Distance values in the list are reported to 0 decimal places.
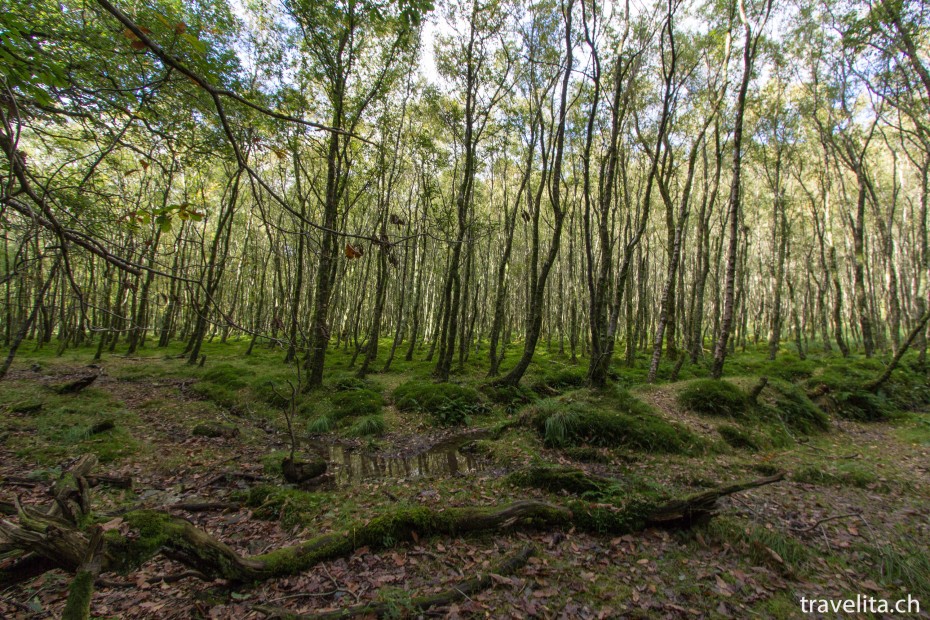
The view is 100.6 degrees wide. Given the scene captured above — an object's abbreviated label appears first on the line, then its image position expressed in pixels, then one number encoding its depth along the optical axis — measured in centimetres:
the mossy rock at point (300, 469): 592
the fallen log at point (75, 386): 964
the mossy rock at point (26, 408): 788
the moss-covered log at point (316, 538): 258
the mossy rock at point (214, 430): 797
